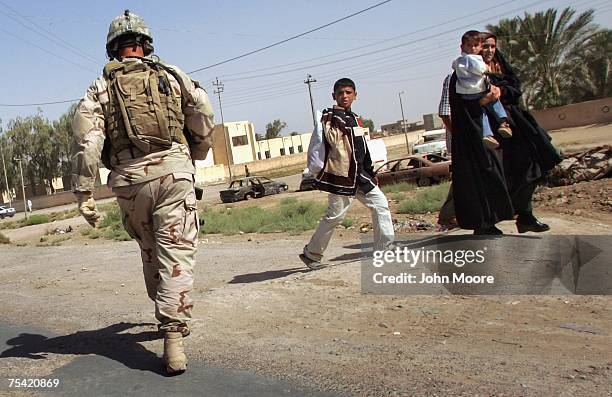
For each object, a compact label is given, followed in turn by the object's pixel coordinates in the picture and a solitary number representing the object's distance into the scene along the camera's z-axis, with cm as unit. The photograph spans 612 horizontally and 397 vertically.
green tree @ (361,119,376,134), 11894
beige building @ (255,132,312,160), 8131
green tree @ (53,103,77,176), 7000
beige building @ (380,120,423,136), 11649
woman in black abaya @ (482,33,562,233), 480
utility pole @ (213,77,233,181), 6800
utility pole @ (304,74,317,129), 6544
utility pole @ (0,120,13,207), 6628
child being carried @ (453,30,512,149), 465
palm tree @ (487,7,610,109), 3769
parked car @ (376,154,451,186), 1947
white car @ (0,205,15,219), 5331
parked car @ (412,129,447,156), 3179
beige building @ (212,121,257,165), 7100
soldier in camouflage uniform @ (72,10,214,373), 333
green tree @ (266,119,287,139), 10584
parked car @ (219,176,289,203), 2828
